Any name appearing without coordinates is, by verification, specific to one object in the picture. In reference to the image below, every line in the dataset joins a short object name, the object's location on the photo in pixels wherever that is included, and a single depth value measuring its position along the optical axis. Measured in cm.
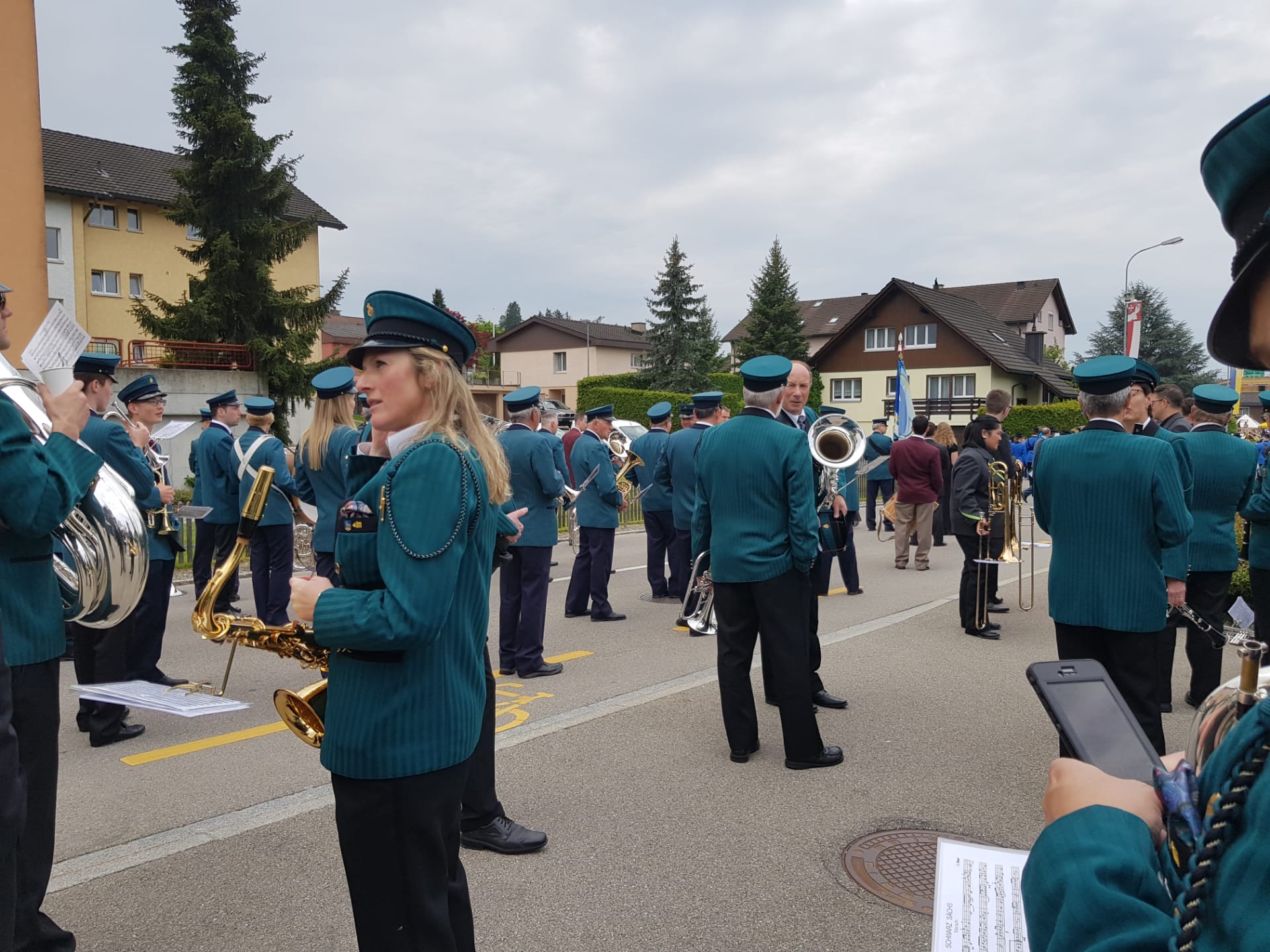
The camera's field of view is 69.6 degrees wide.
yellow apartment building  3603
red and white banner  1477
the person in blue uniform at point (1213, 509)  574
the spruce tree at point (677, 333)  4962
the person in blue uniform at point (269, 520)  806
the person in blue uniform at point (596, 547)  936
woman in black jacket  854
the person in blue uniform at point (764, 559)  504
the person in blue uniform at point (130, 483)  544
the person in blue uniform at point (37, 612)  265
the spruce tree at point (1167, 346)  4791
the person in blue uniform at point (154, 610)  629
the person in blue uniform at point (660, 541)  1052
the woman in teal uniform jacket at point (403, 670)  216
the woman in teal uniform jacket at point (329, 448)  627
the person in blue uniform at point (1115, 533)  421
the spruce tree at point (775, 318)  4903
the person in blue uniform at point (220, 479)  823
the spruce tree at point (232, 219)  2634
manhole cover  359
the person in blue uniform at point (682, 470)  966
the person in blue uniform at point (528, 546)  701
